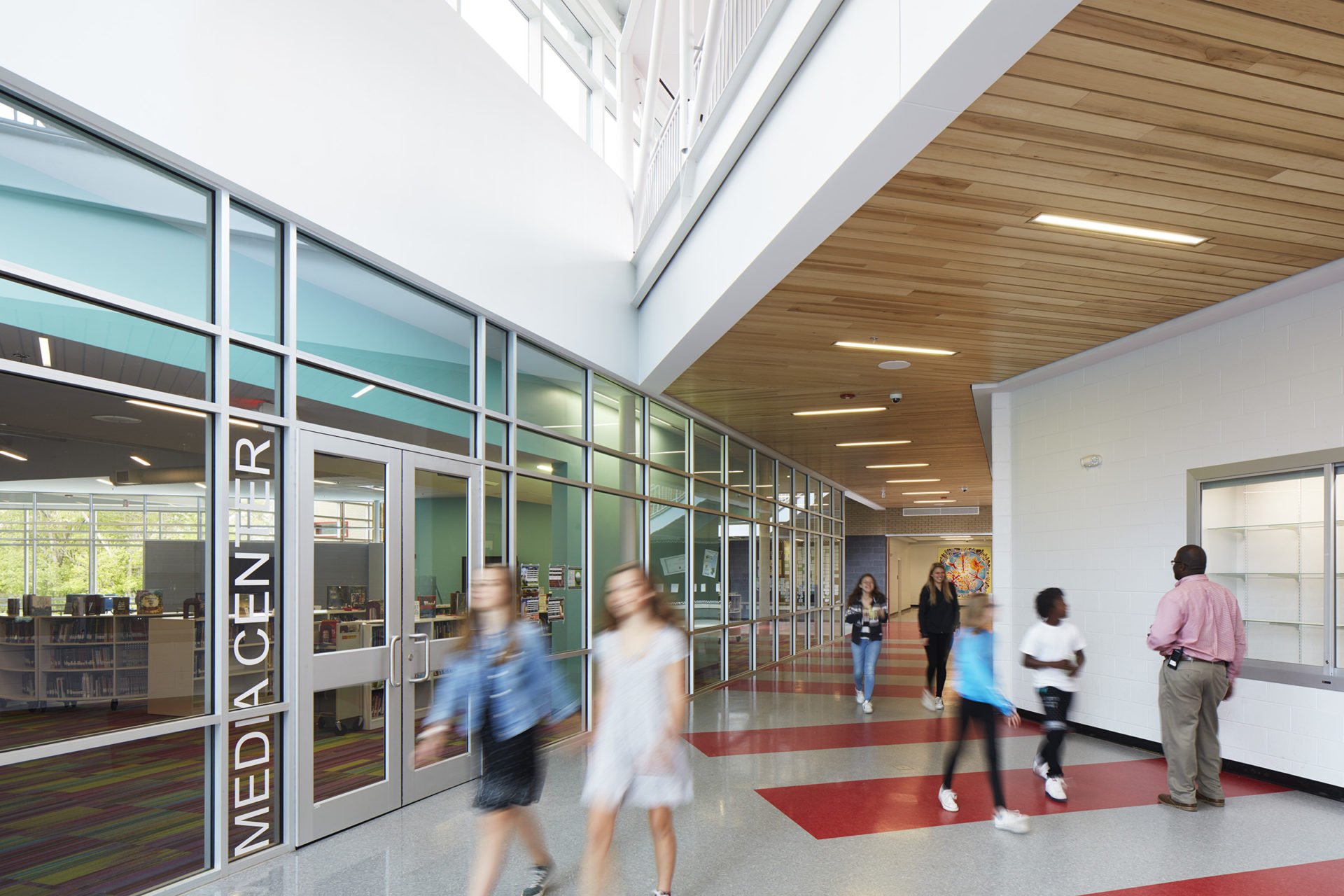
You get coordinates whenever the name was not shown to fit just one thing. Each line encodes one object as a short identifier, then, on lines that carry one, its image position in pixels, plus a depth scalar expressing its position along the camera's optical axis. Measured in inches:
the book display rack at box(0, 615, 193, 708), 138.3
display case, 241.3
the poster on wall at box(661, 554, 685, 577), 410.3
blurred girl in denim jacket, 142.2
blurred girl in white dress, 137.3
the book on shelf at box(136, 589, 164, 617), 159.5
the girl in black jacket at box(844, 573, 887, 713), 368.8
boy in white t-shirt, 218.2
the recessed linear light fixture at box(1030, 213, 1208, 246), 189.8
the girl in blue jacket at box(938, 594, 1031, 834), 199.2
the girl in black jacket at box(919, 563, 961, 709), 366.9
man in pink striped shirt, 219.1
